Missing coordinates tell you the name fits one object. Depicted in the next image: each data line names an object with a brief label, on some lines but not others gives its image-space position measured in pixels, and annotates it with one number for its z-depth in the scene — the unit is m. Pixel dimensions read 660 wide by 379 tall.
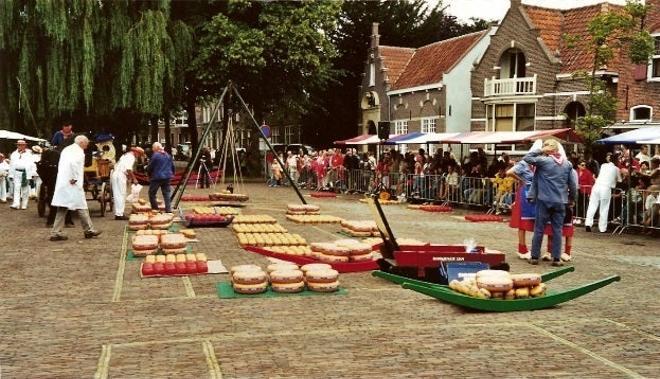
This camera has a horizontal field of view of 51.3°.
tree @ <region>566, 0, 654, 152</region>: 22.89
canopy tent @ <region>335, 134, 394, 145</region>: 31.14
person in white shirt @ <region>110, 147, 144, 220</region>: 17.41
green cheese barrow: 7.81
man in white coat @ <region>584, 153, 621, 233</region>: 16.69
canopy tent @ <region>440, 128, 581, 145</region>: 21.55
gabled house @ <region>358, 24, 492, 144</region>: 38.47
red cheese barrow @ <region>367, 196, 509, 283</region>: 9.30
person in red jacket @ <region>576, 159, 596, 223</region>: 17.81
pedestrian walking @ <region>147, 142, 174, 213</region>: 17.67
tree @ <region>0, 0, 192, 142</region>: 26.41
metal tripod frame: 18.14
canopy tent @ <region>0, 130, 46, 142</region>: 25.34
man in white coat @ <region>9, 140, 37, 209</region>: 20.66
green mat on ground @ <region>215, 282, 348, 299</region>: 8.66
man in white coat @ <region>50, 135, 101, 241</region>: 13.20
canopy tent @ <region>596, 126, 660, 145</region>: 16.71
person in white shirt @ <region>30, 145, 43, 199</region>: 21.99
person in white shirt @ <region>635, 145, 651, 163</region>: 20.84
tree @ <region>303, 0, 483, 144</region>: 46.69
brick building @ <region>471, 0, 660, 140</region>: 29.59
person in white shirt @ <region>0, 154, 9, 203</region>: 23.13
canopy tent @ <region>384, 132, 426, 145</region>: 27.74
